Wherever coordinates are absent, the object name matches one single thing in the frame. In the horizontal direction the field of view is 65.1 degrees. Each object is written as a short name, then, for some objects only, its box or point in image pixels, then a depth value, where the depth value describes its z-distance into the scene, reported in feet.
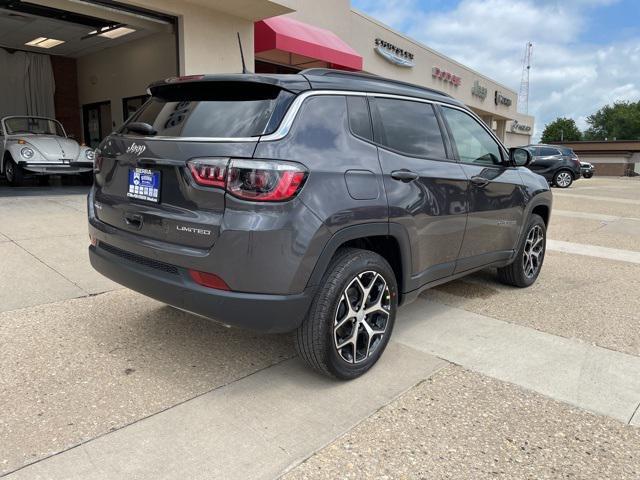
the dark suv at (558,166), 66.69
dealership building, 35.81
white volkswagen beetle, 35.73
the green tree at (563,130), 374.22
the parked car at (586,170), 92.27
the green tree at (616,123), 344.78
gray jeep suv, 8.52
